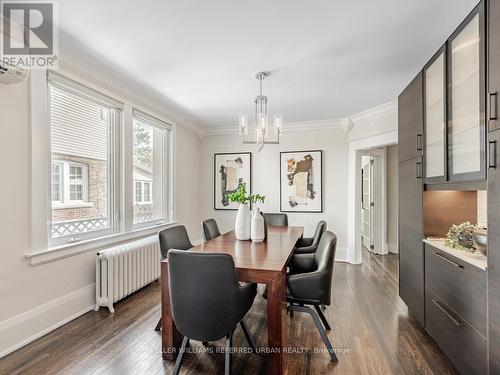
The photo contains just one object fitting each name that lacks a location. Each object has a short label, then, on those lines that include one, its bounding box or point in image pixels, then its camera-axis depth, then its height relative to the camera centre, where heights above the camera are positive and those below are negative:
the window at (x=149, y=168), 3.63 +0.29
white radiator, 2.75 -0.93
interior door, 5.40 -0.34
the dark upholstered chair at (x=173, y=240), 2.31 -0.50
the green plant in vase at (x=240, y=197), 2.58 -0.10
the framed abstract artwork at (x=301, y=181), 4.86 +0.10
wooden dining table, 1.72 -0.61
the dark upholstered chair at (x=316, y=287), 1.97 -0.76
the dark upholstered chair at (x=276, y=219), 3.95 -0.49
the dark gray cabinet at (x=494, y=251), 1.40 -0.35
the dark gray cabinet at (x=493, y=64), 1.41 +0.66
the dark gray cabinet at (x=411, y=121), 2.40 +0.64
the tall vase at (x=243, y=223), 2.72 -0.38
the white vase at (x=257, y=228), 2.65 -0.42
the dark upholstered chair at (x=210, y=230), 3.12 -0.52
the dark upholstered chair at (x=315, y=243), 2.94 -0.65
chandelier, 2.78 +0.67
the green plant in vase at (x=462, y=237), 1.83 -0.37
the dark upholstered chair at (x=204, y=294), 1.55 -0.65
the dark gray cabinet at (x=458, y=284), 1.55 -0.68
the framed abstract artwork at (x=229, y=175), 5.23 +0.24
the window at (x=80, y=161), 2.48 +0.28
